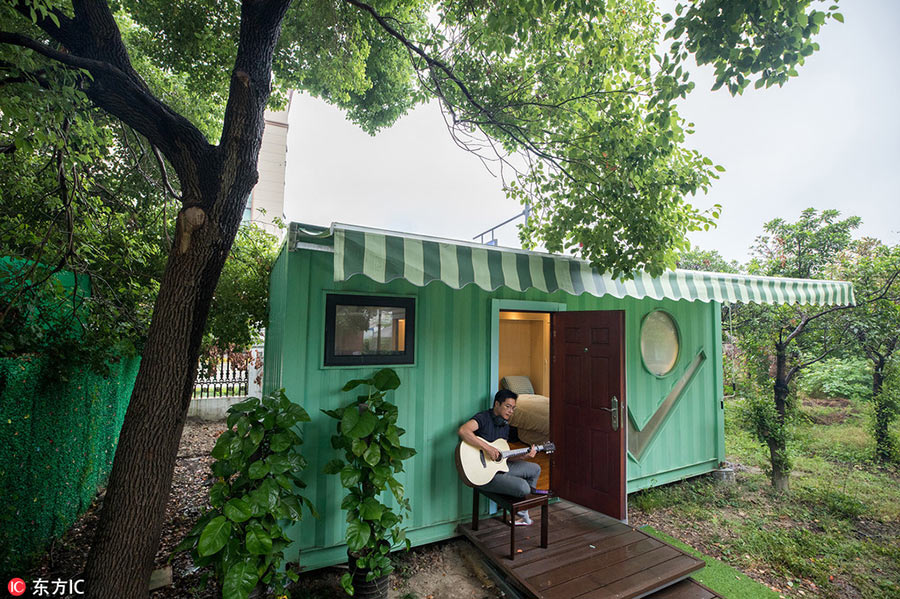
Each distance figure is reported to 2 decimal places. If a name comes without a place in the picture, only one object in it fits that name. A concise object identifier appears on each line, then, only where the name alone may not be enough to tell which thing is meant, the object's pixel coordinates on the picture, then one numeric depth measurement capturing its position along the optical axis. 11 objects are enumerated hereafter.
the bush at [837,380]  8.81
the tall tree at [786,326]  5.21
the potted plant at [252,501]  2.26
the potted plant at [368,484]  2.71
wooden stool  3.13
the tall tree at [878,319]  5.47
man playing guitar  3.39
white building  15.01
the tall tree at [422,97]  2.18
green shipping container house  3.06
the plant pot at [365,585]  2.74
